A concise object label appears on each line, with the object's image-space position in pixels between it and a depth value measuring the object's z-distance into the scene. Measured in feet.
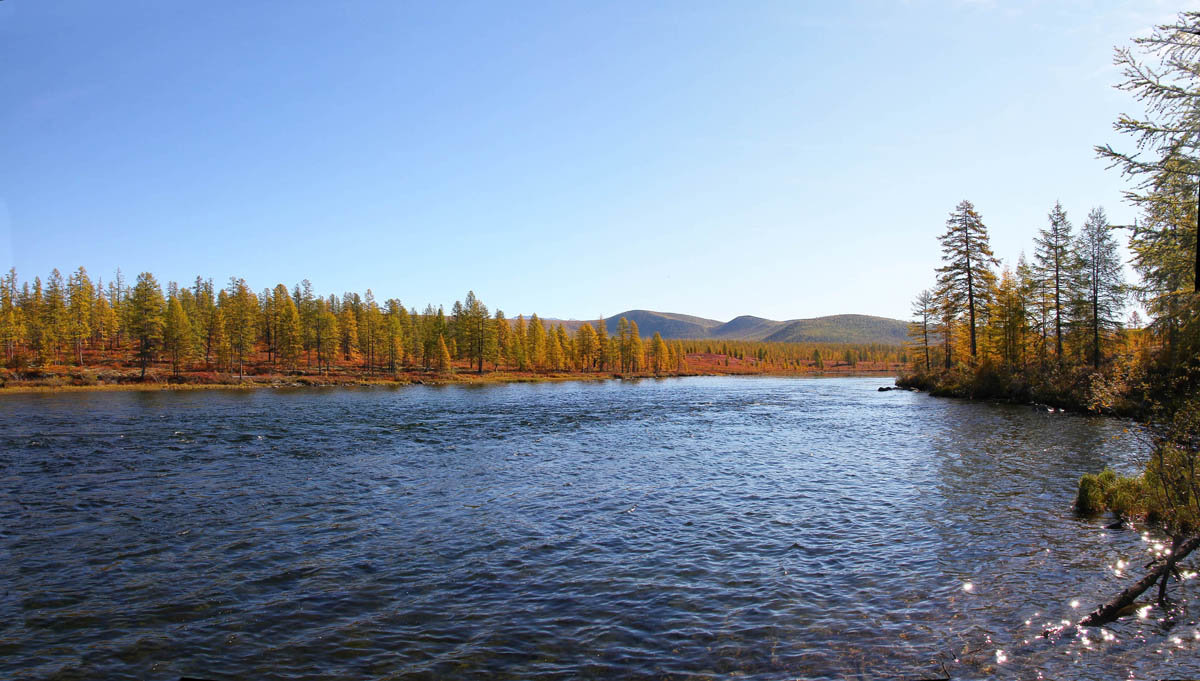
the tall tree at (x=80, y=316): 280.10
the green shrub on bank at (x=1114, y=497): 46.85
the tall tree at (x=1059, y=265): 156.15
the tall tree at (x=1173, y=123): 41.27
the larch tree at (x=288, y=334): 319.47
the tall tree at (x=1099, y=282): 149.59
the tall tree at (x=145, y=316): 265.54
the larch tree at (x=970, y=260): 172.96
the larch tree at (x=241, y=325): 299.99
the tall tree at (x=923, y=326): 252.01
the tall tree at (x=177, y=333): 278.67
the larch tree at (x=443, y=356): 351.25
